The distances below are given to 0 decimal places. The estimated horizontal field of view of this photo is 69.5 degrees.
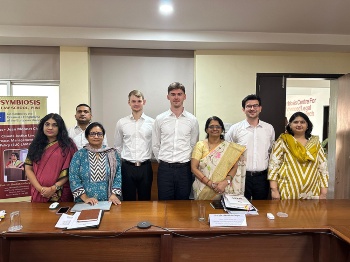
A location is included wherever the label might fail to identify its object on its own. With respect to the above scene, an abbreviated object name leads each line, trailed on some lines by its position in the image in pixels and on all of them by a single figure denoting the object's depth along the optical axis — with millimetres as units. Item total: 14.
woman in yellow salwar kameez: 2072
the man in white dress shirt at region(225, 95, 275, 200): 2285
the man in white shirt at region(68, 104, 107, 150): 2592
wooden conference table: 1466
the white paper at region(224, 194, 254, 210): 1732
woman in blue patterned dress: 1933
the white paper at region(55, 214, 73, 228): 1484
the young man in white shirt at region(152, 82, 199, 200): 2301
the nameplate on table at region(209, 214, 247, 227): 1529
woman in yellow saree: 2115
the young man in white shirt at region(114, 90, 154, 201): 2457
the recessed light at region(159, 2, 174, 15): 2311
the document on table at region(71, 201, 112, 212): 1738
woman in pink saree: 2012
